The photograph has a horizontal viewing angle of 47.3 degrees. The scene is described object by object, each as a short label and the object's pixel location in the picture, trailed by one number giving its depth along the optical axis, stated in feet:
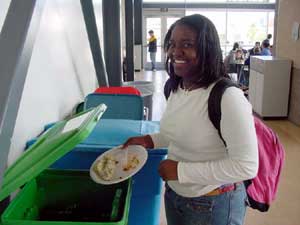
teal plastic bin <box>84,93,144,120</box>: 8.95
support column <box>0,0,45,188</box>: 2.66
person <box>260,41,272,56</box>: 25.55
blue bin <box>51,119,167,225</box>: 5.70
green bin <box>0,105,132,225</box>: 3.40
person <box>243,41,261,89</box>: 26.68
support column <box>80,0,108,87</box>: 10.10
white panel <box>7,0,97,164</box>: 6.05
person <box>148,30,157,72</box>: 43.21
